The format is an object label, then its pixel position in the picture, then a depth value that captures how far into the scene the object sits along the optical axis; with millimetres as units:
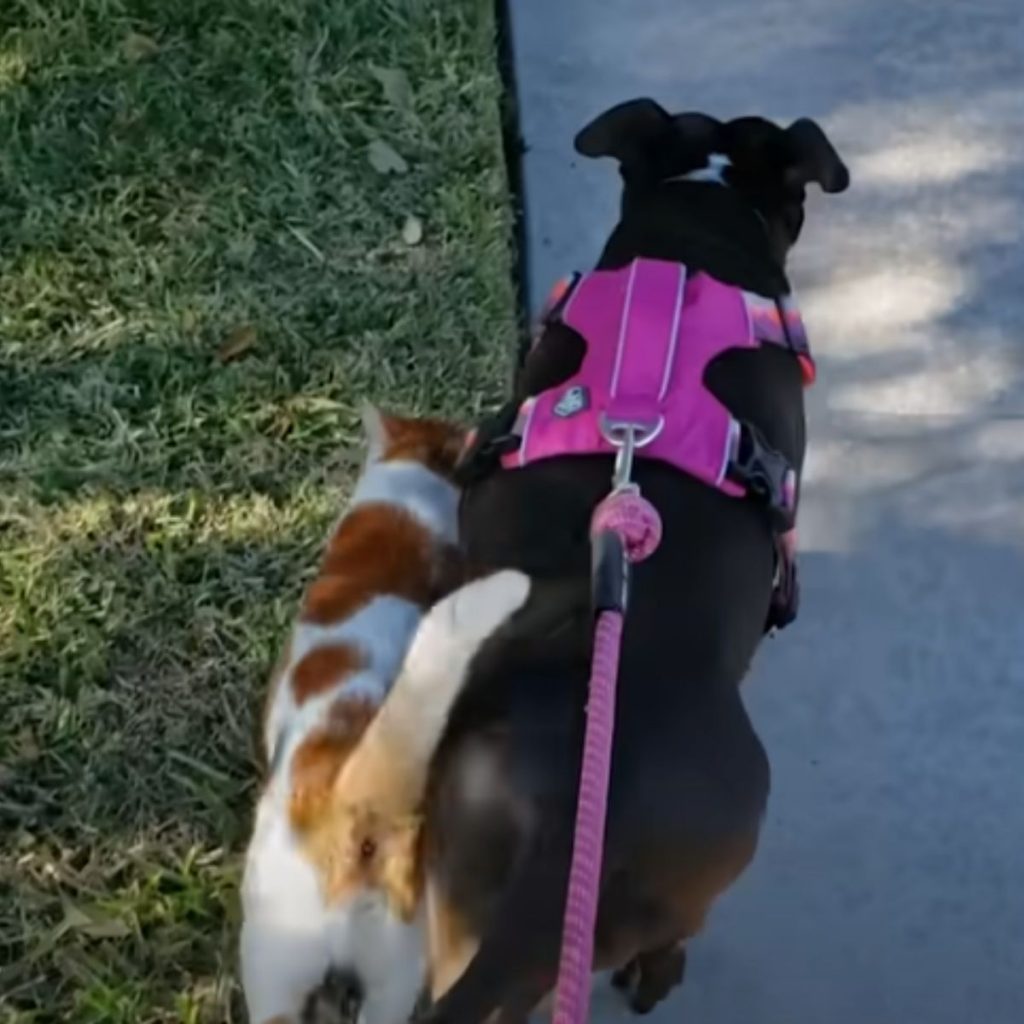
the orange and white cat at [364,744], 2260
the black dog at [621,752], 2172
